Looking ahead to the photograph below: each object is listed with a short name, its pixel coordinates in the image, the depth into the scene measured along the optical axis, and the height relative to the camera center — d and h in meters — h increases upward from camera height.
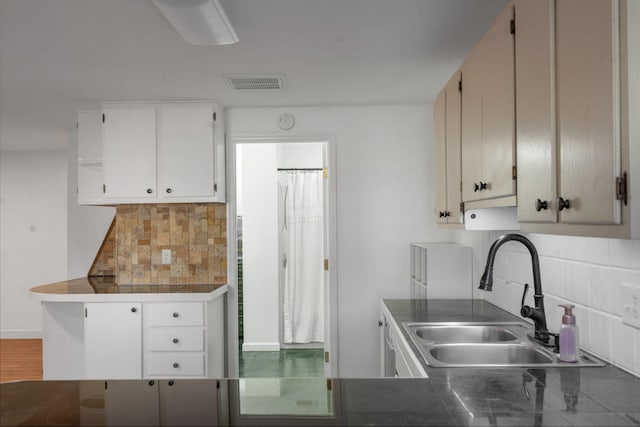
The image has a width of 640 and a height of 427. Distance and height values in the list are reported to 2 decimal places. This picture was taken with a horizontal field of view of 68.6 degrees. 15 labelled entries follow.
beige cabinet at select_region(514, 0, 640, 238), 0.98 +0.25
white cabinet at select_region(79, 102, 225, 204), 3.50 +0.50
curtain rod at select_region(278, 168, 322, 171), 4.96 +0.53
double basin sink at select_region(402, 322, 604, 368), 1.69 -0.53
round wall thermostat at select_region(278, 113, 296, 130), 3.69 +0.77
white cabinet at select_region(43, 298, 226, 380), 3.29 -0.84
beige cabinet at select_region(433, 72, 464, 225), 2.28 +0.35
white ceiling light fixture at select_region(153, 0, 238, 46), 1.82 +0.83
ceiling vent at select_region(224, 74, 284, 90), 2.92 +0.89
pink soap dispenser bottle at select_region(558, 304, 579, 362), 1.58 -0.40
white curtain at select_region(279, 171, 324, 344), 4.94 -0.35
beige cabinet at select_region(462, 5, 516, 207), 1.59 +0.39
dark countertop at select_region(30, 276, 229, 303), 3.28 -0.52
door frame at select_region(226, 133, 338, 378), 3.68 -0.22
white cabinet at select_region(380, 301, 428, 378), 1.74 -0.62
